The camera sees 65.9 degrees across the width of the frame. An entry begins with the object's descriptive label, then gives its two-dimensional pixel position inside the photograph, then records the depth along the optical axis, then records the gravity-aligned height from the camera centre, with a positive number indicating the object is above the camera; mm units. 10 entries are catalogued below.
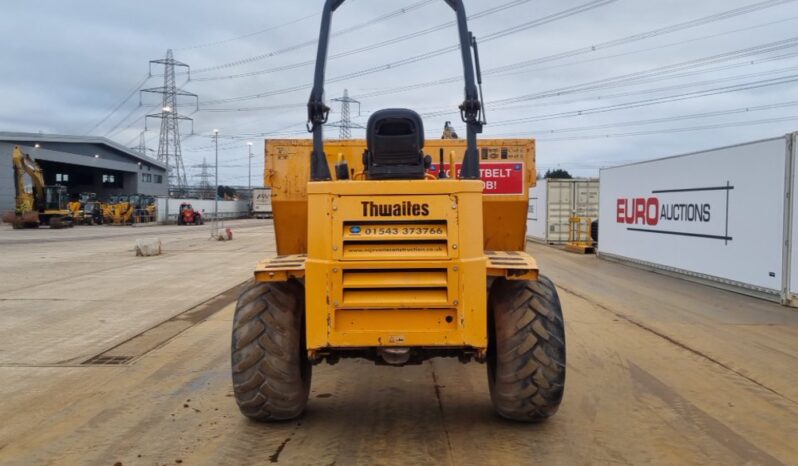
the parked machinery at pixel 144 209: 56438 -32
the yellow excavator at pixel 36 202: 41438 +459
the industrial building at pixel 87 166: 52375 +4346
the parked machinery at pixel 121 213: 52344 -373
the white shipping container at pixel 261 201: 76938 +982
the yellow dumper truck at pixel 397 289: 4309 -598
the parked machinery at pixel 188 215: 56344 -634
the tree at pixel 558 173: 66875 +4082
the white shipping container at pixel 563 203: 27172 +273
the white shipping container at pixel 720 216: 11602 -160
